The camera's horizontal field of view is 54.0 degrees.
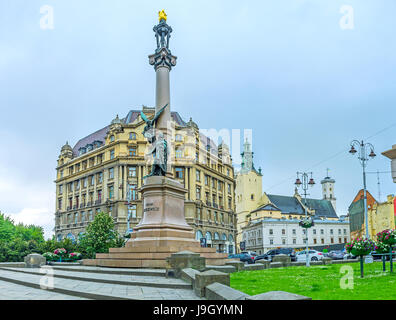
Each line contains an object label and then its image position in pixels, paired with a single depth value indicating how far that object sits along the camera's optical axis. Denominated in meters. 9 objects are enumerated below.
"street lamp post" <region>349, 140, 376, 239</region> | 30.58
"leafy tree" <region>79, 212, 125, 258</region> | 35.12
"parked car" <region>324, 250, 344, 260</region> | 42.69
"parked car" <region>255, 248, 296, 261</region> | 39.30
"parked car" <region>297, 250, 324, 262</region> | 35.91
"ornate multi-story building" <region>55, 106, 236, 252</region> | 64.31
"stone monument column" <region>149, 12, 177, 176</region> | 22.03
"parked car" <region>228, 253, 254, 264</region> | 37.36
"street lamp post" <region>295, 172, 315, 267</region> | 30.31
